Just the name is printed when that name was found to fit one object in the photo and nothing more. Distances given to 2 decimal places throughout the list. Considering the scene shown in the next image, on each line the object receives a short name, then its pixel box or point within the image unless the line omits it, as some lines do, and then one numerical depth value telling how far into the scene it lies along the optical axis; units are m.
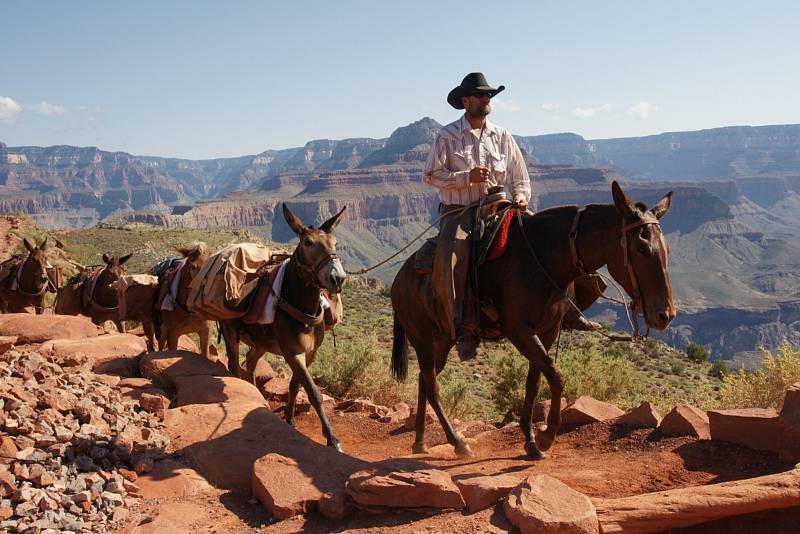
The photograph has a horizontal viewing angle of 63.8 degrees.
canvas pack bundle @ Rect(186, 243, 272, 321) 8.09
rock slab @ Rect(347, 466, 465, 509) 4.64
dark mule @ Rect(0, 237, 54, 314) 15.11
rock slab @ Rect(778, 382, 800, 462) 5.11
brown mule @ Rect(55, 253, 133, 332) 14.46
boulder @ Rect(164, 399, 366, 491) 5.82
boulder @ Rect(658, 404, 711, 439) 6.20
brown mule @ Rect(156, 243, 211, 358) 10.30
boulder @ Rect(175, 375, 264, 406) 7.52
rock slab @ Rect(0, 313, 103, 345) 10.03
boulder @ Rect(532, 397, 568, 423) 8.04
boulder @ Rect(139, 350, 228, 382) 8.35
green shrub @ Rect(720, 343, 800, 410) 8.31
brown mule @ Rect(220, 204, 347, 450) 7.07
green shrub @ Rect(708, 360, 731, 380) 28.48
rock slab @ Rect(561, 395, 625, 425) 7.41
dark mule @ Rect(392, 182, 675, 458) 5.11
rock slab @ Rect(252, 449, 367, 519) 4.98
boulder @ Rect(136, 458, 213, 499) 5.48
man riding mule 6.26
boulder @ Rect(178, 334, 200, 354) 12.52
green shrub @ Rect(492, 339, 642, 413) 11.03
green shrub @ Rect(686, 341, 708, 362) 33.56
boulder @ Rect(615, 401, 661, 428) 6.66
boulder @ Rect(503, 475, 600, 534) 4.04
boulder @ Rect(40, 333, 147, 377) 8.80
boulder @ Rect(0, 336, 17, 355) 8.05
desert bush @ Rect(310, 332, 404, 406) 12.29
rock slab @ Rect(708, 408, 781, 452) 5.50
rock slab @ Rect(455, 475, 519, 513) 4.55
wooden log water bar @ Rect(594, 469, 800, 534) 4.14
